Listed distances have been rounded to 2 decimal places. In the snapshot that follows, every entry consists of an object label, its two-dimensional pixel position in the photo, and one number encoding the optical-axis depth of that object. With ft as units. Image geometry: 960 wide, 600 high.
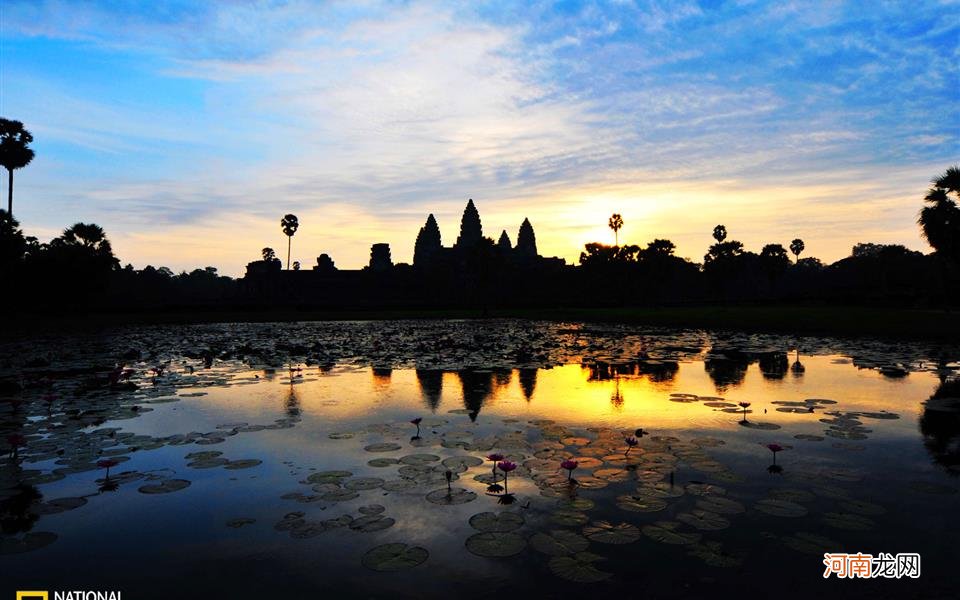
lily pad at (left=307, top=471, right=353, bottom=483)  20.36
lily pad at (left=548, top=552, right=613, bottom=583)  13.00
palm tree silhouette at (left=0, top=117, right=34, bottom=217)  149.07
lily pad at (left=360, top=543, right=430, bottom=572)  13.74
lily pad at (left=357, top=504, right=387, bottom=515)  17.15
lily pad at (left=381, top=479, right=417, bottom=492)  19.48
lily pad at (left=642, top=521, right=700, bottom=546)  14.87
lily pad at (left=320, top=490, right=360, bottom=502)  18.49
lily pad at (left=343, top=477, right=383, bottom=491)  19.58
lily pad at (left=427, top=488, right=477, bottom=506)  18.26
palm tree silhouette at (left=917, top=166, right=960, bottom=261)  100.78
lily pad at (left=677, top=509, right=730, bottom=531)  15.83
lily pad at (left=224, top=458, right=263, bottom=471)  22.39
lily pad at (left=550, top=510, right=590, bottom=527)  16.22
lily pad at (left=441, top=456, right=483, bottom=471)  22.14
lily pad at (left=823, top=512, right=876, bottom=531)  15.78
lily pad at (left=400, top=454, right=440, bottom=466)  22.56
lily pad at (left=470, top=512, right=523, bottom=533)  15.94
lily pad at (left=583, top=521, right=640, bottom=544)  14.94
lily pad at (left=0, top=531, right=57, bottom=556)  14.75
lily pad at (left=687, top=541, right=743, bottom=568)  13.63
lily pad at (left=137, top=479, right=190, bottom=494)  19.54
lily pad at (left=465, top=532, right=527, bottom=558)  14.46
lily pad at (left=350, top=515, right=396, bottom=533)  15.99
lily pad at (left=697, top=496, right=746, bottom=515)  16.99
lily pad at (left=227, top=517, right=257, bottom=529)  16.49
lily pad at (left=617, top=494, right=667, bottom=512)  17.25
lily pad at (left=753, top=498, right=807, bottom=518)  16.79
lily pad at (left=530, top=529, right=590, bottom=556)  14.37
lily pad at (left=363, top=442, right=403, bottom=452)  24.66
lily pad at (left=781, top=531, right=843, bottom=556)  14.37
